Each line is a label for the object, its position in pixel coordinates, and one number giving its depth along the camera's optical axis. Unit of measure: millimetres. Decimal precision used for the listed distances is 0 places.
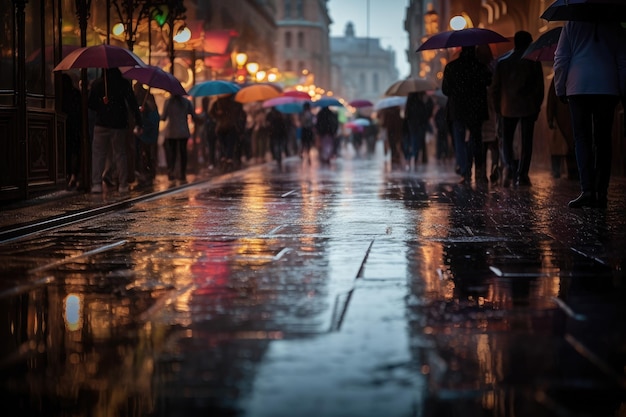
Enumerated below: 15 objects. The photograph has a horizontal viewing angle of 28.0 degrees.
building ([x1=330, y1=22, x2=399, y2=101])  176125
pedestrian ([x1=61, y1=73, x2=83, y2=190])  17734
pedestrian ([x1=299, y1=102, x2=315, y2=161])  36562
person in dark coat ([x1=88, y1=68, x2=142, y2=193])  17000
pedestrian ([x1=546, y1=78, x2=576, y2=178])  17953
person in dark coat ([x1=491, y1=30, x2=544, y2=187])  16750
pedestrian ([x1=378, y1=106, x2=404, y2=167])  31844
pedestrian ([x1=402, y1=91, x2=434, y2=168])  27062
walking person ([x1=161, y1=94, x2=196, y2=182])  21312
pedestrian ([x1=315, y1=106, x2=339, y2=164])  35469
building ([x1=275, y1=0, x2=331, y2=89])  131375
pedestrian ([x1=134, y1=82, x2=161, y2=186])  20391
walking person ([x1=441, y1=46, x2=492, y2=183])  18031
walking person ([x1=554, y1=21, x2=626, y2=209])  11461
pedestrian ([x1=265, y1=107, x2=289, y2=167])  33938
